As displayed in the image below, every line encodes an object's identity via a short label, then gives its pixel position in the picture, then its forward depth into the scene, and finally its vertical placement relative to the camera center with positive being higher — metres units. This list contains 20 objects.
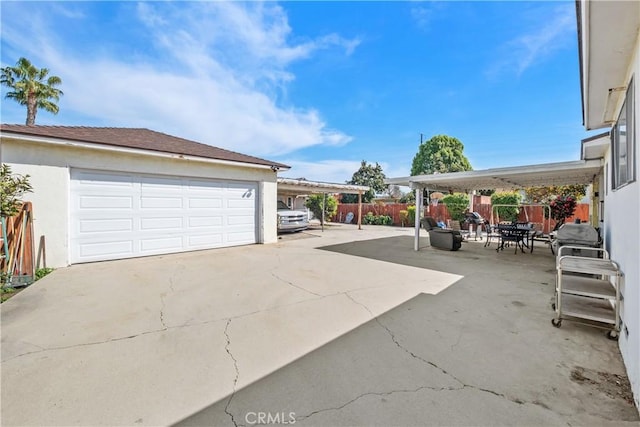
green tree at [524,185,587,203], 16.39 +1.08
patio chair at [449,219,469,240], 12.81 -0.77
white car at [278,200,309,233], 11.55 -0.36
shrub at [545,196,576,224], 11.52 +0.09
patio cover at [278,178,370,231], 12.50 +1.28
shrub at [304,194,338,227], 21.36 +0.56
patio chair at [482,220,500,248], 9.80 -0.80
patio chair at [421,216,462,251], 8.45 -0.90
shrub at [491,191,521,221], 14.54 +0.35
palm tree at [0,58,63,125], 15.63 +7.62
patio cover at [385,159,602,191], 6.52 +0.96
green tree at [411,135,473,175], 29.02 +5.85
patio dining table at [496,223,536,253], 8.10 -0.69
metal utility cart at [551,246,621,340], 2.77 -0.92
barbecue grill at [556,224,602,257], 5.03 -0.53
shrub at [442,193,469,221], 15.64 +0.34
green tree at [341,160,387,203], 38.28 +4.95
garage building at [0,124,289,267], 5.56 +0.54
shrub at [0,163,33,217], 4.31 +0.39
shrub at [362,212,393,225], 20.12 -0.65
